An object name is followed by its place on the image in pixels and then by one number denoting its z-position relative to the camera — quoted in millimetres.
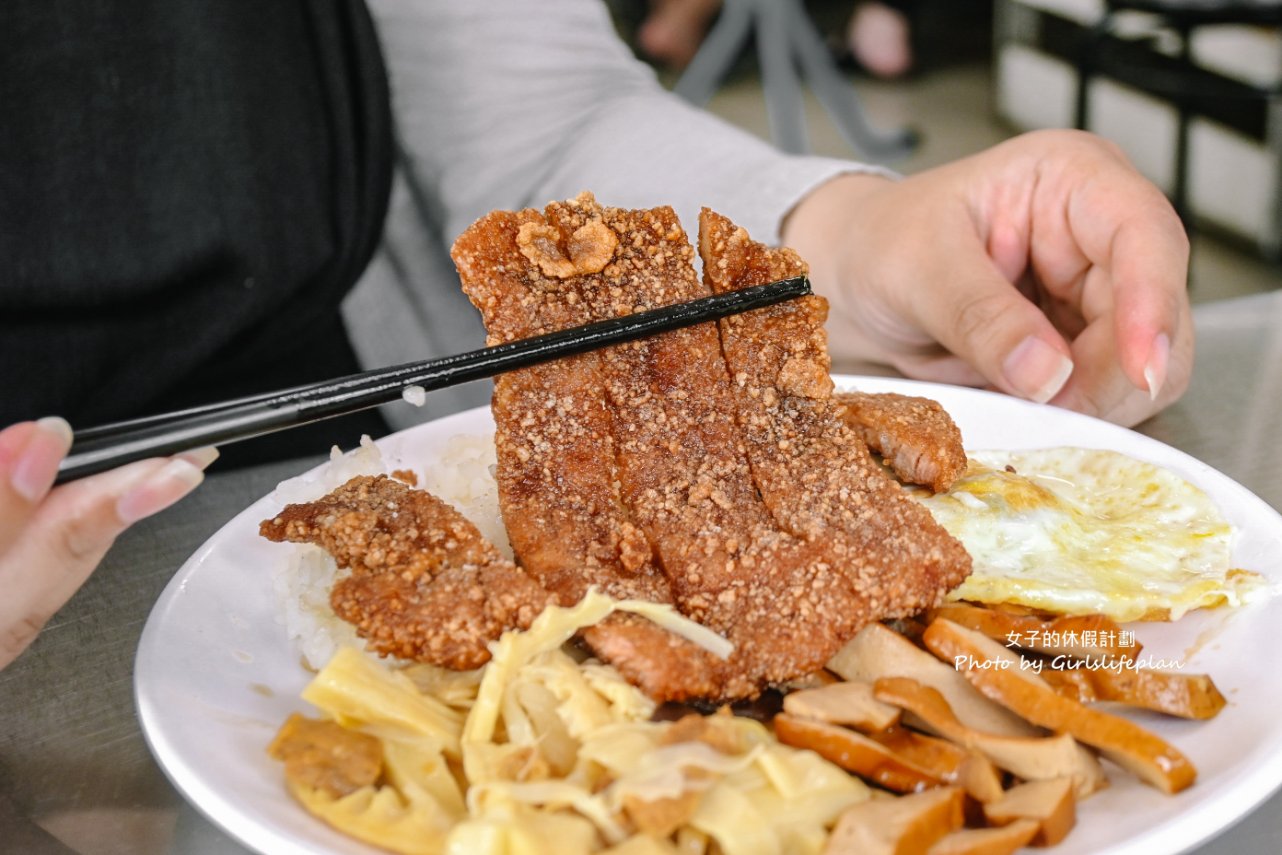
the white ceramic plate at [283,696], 433
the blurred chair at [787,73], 2169
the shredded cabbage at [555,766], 433
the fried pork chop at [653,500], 475
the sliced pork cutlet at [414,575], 473
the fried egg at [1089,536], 503
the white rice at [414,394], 493
